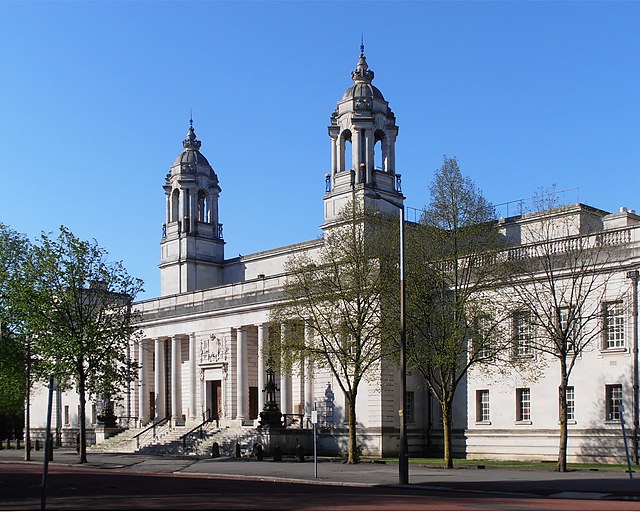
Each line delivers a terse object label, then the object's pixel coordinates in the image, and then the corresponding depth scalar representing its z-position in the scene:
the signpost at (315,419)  35.47
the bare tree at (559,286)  42.41
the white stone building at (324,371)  46.72
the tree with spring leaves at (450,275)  43.50
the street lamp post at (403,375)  32.22
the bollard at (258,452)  52.09
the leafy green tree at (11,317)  59.00
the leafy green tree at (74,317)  54.84
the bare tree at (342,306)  48.12
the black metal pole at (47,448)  21.59
